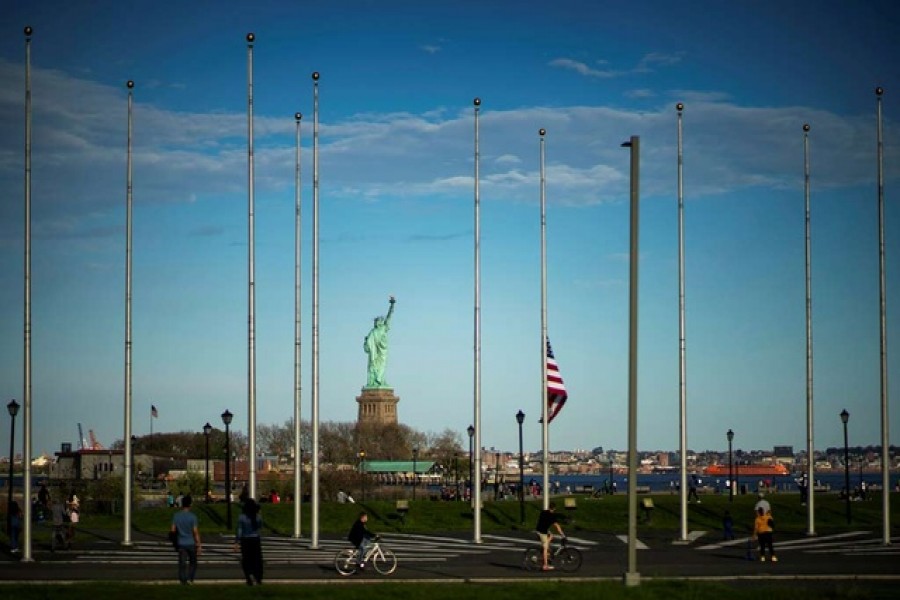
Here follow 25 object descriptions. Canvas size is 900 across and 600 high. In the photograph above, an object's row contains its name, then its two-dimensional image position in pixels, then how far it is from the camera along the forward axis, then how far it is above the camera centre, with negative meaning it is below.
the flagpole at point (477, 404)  51.65 -0.53
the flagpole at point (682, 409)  53.38 -0.75
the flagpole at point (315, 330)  51.34 +2.28
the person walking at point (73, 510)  54.60 -4.67
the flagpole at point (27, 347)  42.97 +1.37
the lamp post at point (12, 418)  57.60 -1.08
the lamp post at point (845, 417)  70.31 -1.42
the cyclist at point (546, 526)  38.78 -3.79
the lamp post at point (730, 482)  80.12 -5.44
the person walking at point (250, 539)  31.20 -3.31
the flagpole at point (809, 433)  54.66 -1.72
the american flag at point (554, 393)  53.25 -0.12
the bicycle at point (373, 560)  37.66 -4.57
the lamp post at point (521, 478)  65.09 -4.15
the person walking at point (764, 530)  43.09 -4.30
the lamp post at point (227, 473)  60.06 -3.62
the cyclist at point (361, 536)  37.38 -3.88
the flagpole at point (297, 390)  53.03 +0.03
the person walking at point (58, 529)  47.72 -4.64
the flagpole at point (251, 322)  45.47 +2.31
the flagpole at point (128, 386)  48.03 +0.19
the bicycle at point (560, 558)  39.22 -4.74
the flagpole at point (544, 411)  53.34 -0.80
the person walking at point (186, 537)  31.59 -3.29
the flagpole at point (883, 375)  51.06 +0.49
